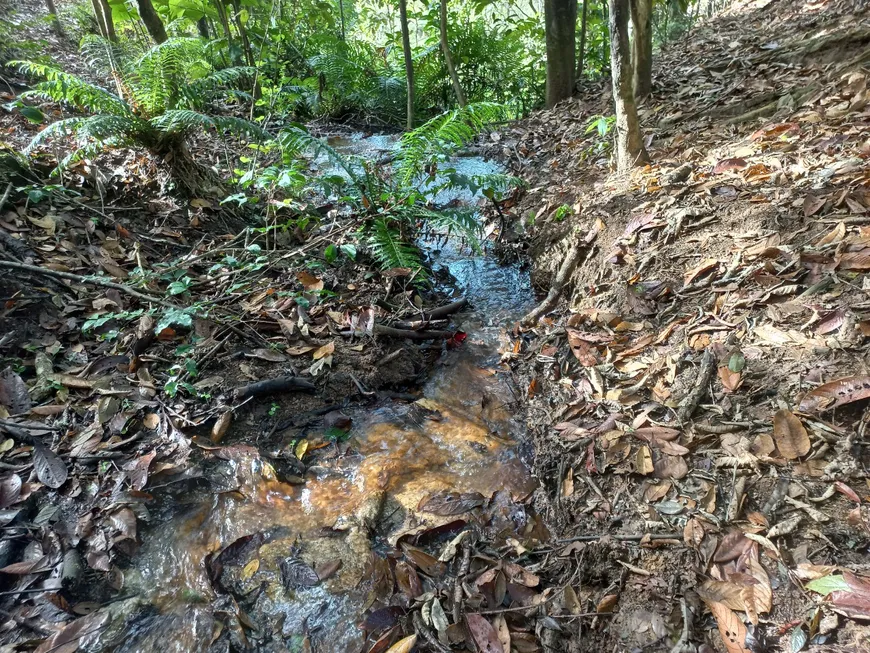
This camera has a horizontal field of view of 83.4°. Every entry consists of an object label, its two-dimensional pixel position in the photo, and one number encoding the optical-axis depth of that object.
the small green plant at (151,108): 3.73
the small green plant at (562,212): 4.17
